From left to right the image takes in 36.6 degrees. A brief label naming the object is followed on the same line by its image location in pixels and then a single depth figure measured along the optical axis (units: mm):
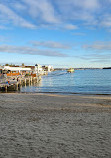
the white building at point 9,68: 50600
